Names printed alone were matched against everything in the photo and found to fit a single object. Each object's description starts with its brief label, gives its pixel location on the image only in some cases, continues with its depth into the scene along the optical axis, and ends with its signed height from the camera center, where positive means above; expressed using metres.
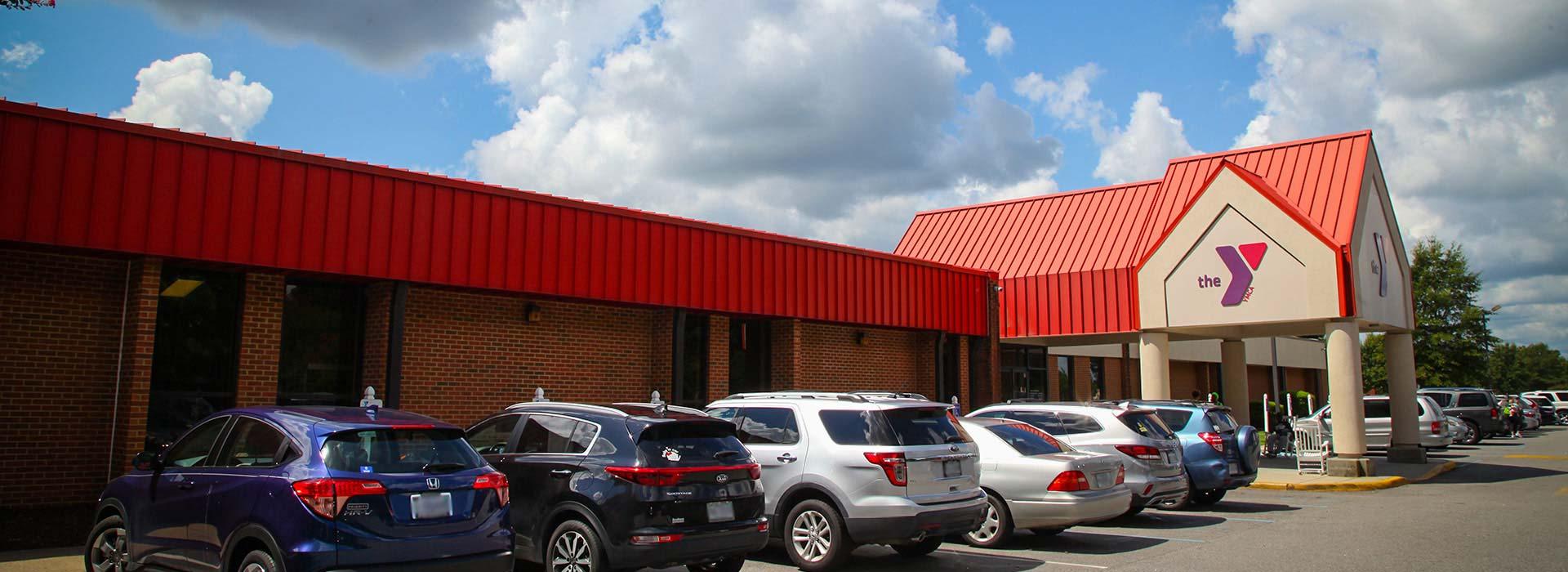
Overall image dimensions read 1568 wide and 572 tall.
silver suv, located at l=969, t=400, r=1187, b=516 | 11.94 -0.44
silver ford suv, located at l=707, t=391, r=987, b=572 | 8.70 -0.66
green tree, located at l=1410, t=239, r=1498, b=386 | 55.47 +4.88
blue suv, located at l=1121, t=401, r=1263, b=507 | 13.91 -0.63
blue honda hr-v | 6.11 -0.69
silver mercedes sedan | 10.34 -0.89
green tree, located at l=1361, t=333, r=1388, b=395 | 63.69 +2.62
